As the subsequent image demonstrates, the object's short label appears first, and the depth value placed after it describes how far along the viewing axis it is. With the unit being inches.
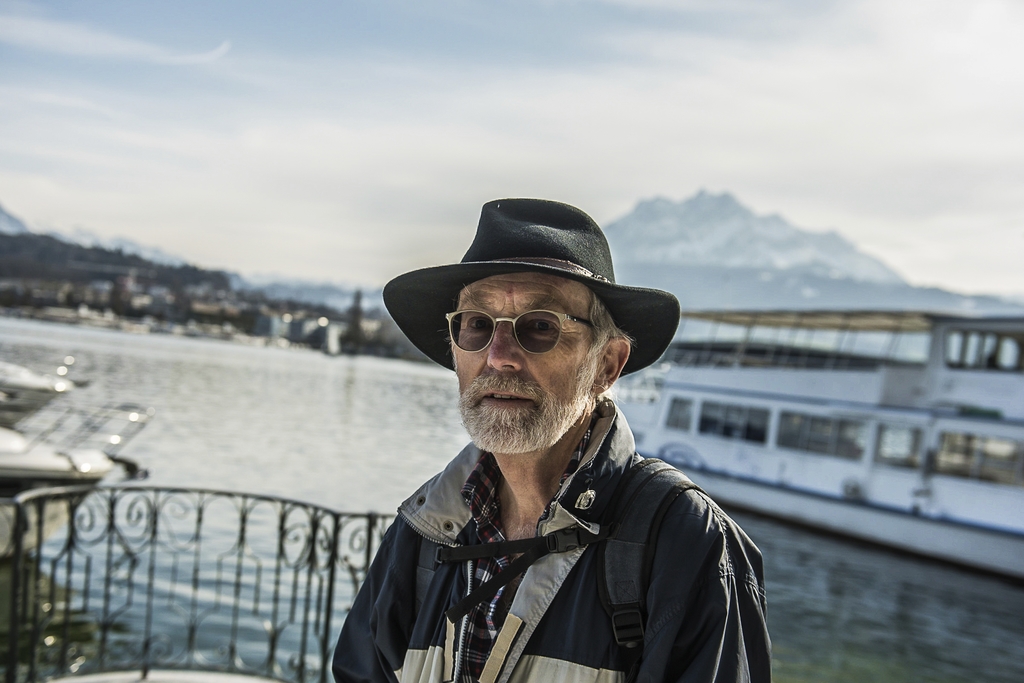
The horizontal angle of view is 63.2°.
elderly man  68.2
